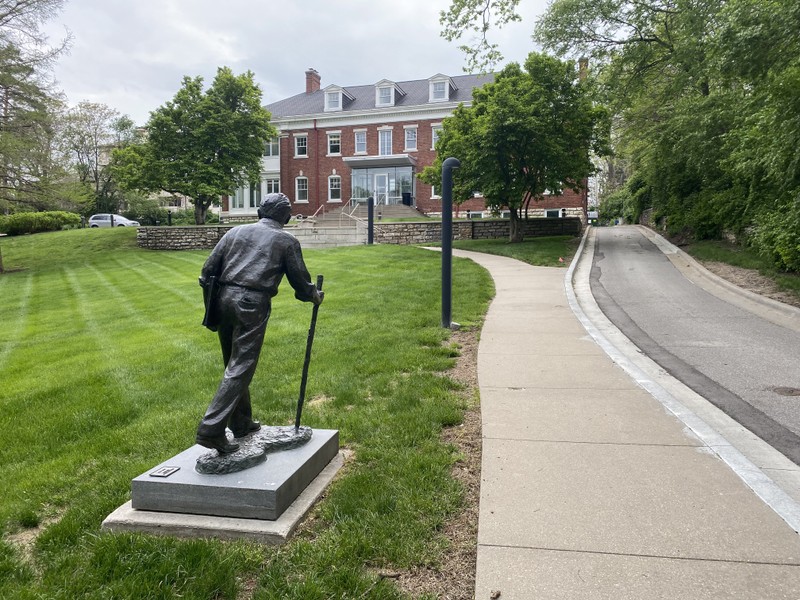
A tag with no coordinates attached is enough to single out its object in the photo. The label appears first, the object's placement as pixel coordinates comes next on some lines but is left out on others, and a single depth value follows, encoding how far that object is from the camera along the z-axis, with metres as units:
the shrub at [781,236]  13.23
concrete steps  29.51
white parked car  45.28
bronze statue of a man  3.44
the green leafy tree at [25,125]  21.69
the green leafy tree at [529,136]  22.41
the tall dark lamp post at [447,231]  8.91
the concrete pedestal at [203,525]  3.11
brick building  43.72
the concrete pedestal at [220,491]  3.22
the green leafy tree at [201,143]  32.72
